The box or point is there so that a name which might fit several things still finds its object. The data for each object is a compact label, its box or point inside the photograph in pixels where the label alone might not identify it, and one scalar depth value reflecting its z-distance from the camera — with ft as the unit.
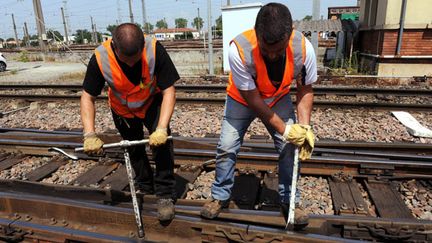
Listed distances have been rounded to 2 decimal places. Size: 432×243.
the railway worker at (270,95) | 8.26
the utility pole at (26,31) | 171.58
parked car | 62.90
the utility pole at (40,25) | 73.74
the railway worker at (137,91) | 9.50
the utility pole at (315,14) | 37.29
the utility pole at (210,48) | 43.42
